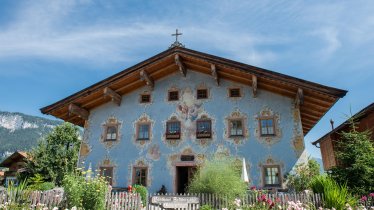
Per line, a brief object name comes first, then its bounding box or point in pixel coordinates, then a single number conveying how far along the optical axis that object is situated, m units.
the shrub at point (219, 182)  10.69
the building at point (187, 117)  14.22
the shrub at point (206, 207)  9.29
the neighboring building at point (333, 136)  15.60
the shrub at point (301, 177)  12.72
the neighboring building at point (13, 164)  33.75
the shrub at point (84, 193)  8.87
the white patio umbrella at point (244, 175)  11.99
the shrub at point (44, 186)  16.17
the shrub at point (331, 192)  8.79
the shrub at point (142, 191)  12.62
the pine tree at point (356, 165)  10.39
